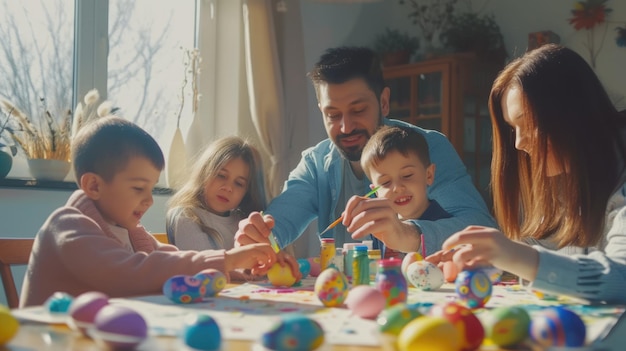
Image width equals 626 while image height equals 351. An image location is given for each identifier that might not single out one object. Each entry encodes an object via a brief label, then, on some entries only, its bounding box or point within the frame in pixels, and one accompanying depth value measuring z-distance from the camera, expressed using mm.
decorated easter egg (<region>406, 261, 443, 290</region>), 1229
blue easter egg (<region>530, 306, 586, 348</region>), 724
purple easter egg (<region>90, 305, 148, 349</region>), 688
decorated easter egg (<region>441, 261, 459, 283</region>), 1312
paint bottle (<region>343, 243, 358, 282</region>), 1352
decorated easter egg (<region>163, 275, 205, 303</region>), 1022
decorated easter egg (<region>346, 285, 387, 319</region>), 905
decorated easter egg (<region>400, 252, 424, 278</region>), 1318
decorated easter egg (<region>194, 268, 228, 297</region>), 1061
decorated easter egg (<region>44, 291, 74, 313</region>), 882
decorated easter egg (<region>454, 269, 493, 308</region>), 1024
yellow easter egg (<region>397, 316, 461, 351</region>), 659
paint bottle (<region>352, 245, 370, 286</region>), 1242
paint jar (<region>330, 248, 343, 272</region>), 1423
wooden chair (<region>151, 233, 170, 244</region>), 2057
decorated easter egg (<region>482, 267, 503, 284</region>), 1251
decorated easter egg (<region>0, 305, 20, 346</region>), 726
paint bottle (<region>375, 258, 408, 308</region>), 984
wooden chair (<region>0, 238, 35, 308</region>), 1535
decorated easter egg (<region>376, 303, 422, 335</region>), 728
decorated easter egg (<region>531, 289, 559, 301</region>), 1140
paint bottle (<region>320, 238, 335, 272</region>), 1467
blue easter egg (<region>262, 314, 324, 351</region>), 667
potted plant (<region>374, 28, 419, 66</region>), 4277
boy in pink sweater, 1149
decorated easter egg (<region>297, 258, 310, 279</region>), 1499
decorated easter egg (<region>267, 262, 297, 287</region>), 1305
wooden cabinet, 3988
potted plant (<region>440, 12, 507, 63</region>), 4098
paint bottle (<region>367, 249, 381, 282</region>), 1378
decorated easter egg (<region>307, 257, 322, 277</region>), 1538
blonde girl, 2158
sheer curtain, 3305
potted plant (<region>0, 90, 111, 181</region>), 2625
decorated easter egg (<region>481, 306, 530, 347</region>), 739
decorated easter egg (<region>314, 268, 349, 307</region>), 1007
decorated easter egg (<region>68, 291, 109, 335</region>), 775
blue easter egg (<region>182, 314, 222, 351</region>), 692
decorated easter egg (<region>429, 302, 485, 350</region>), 709
